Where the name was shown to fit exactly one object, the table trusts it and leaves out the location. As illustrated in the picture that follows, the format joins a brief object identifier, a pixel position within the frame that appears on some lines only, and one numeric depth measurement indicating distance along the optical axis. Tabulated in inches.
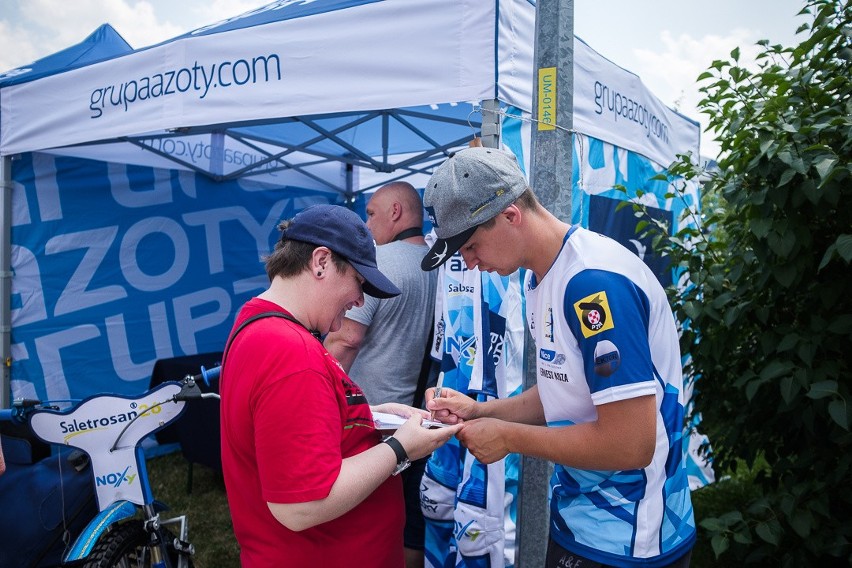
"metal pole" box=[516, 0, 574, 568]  64.6
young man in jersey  48.0
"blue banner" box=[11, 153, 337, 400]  179.5
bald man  105.6
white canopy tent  98.9
